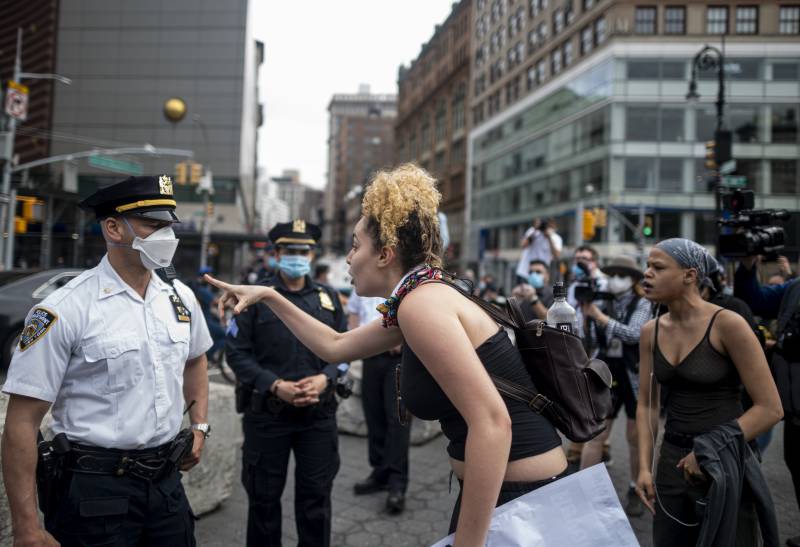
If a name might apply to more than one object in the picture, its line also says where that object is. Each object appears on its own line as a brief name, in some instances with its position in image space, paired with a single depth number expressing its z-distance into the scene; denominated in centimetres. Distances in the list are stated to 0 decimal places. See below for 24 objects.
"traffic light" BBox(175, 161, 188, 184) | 3028
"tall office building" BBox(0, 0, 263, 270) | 5159
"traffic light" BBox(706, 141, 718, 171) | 1560
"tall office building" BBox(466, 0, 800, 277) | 3841
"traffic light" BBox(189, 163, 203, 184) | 2989
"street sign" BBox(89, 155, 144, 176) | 2105
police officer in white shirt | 218
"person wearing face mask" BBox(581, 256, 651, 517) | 492
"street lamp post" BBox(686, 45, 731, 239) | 1438
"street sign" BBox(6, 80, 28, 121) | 1945
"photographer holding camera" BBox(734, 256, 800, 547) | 364
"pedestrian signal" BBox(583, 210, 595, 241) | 2795
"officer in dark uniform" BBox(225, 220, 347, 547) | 355
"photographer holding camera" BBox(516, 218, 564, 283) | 855
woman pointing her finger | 167
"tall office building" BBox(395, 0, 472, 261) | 6588
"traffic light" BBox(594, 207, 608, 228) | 2903
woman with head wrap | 277
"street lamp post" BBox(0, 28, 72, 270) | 1934
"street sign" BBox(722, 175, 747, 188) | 1360
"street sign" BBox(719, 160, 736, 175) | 1494
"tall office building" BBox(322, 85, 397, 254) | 14500
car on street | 964
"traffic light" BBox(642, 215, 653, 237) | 2062
